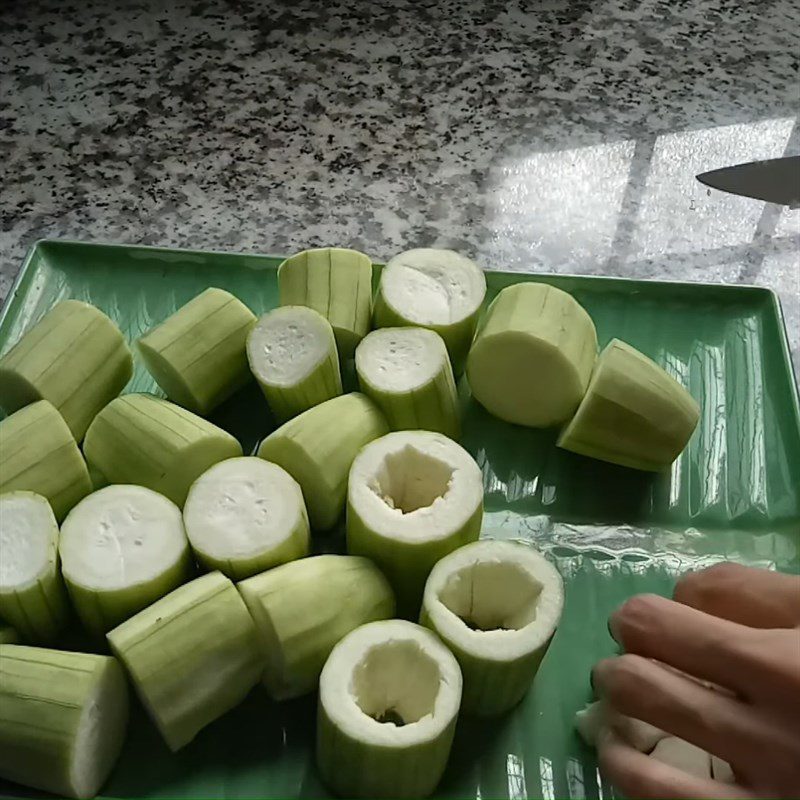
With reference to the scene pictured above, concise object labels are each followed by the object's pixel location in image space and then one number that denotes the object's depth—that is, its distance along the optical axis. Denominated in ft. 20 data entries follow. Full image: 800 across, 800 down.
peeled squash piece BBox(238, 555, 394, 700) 1.00
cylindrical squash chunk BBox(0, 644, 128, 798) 0.93
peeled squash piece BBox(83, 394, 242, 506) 1.16
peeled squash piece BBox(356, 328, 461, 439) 1.22
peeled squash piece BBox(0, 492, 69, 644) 1.02
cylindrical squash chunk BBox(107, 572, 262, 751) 0.98
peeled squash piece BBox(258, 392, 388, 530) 1.15
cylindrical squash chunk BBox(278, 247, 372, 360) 1.31
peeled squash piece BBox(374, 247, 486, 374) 1.30
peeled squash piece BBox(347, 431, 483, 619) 1.06
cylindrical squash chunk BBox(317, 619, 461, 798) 0.91
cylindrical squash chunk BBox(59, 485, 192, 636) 1.03
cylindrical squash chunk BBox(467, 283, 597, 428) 1.24
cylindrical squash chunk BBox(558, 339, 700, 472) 1.22
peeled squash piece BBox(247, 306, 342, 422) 1.24
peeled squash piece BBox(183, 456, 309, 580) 1.07
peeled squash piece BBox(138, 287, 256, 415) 1.26
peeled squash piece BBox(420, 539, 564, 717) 0.97
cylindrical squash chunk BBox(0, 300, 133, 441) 1.22
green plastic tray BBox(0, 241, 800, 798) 1.00
